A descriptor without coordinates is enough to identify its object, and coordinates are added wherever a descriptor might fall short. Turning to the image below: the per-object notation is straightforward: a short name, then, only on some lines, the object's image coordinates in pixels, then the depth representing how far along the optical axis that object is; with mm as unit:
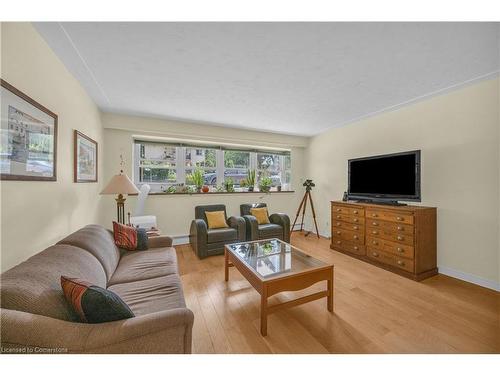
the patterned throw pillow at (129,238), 2312
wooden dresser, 2525
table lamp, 2564
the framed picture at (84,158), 2286
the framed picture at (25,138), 1240
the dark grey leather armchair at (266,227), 3611
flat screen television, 2725
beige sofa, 841
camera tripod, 4605
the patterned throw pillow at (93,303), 987
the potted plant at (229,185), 4410
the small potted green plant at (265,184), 4746
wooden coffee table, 1654
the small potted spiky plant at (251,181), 4679
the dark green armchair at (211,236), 3205
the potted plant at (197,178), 4156
